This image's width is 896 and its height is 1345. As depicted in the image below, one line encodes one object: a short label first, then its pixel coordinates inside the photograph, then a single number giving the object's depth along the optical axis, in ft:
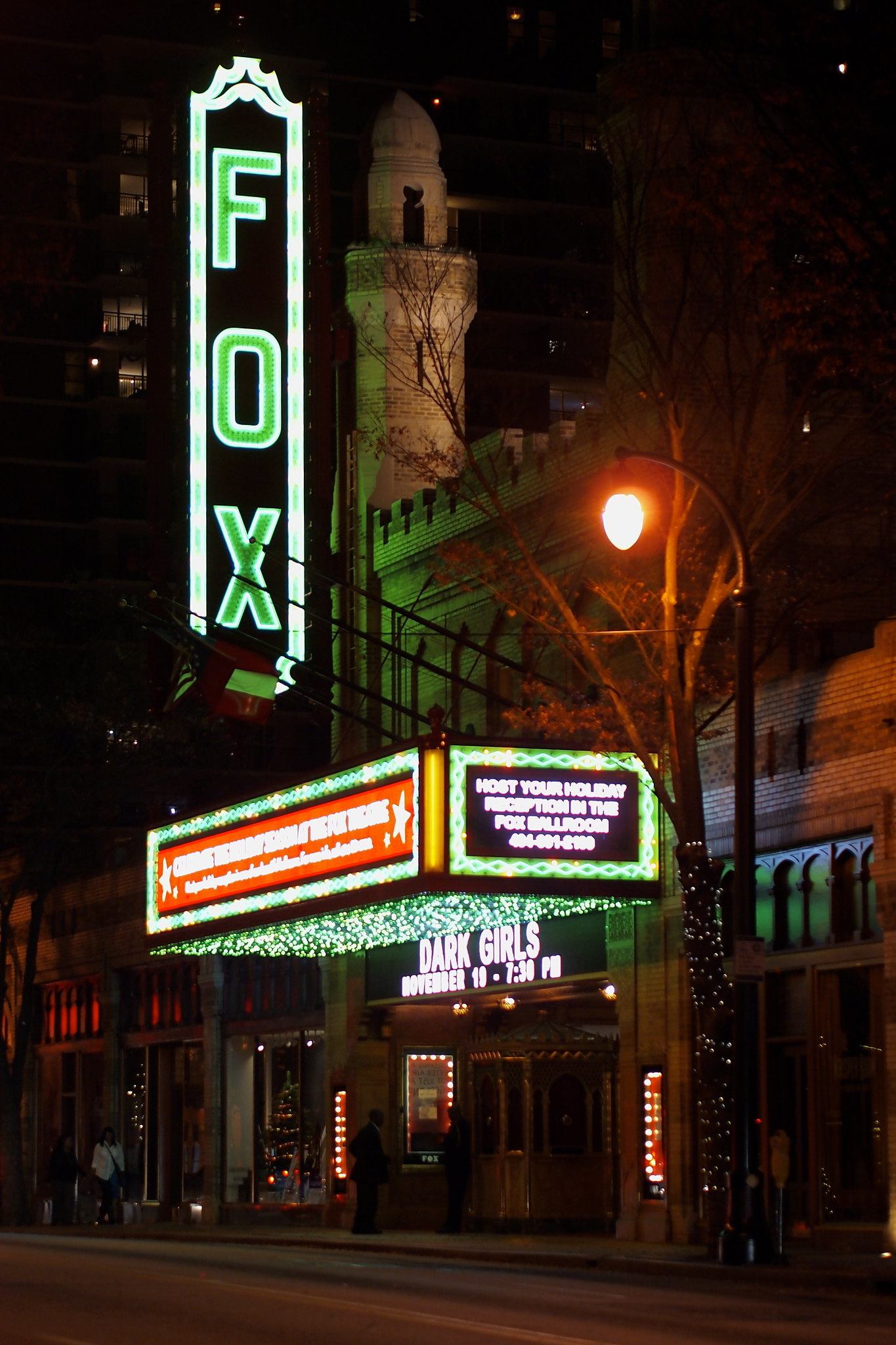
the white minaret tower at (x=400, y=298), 132.98
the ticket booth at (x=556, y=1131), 109.70
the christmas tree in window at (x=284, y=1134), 132.98
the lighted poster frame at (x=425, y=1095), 122.31
